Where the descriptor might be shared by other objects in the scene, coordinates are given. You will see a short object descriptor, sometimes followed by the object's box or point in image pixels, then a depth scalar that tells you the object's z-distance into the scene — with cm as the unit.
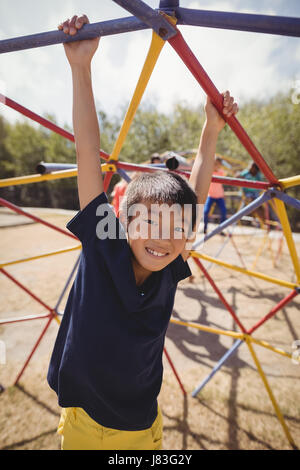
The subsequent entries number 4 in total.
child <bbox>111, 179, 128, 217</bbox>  368
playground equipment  62
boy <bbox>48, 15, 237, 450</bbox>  81
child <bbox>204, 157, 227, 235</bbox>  502
